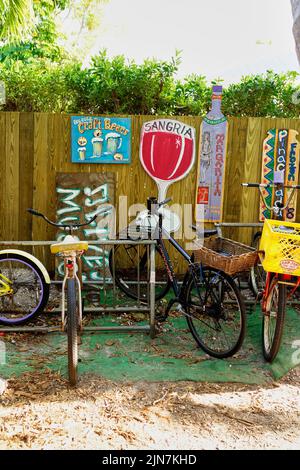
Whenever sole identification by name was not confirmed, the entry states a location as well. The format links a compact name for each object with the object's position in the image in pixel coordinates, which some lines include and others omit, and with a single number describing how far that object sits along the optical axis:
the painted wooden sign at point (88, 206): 5.69
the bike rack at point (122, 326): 4.32
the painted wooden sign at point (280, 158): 5.82
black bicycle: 3.99
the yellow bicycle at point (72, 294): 3.46
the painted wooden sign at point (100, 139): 5.65
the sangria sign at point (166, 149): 5.77
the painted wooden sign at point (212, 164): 5.75
